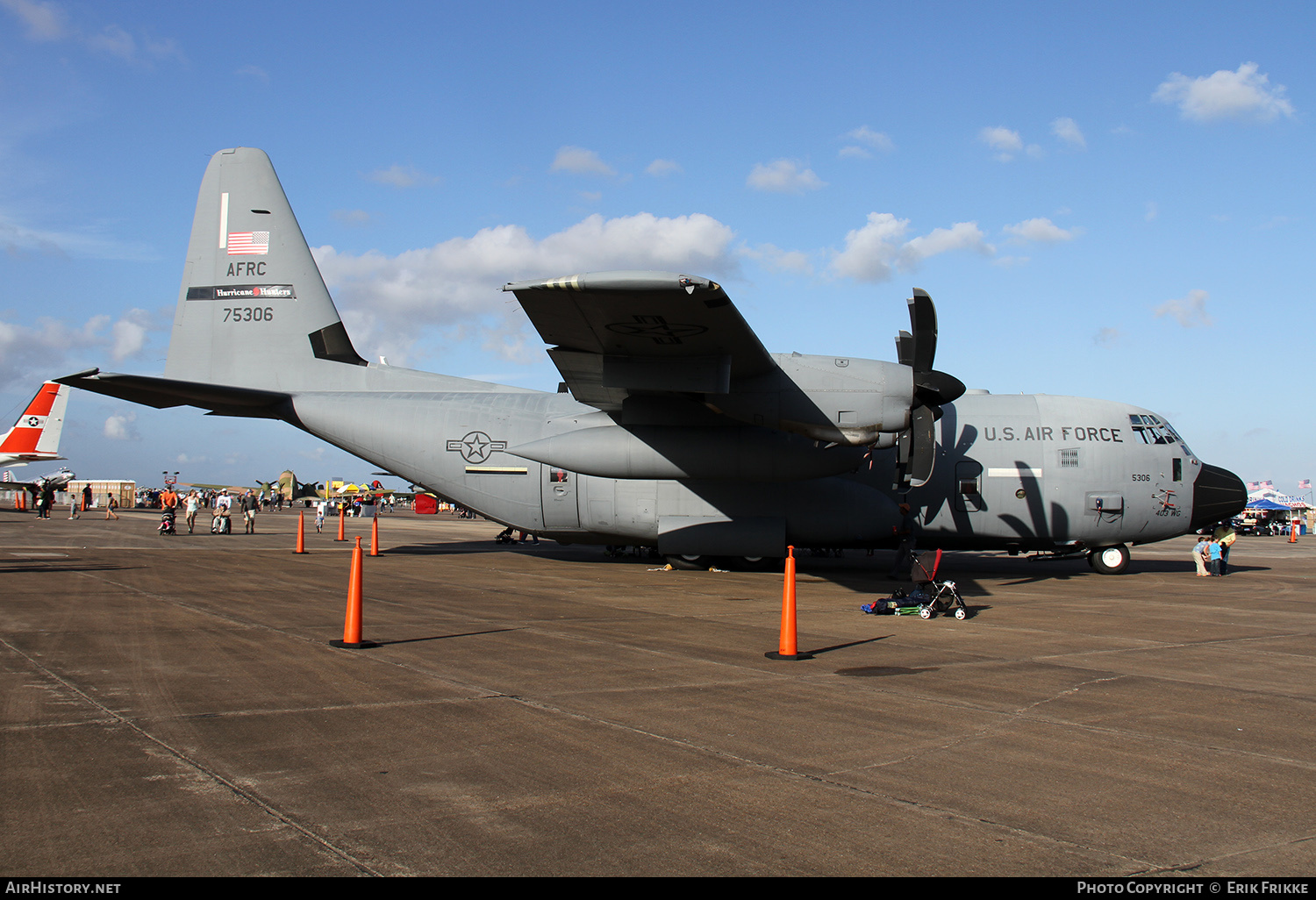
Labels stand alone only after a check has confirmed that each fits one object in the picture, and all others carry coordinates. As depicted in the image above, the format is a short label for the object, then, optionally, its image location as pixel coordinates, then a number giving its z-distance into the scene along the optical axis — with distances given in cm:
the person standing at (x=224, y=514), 3058
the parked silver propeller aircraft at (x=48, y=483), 6638
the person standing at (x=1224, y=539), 1838
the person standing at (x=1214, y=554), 1809
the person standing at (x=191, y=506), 3159
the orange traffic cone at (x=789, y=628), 786
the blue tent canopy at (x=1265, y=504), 6328
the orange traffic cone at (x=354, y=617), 794
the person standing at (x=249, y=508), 3097
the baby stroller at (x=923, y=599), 1103
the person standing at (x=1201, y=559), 1850
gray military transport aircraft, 1461
